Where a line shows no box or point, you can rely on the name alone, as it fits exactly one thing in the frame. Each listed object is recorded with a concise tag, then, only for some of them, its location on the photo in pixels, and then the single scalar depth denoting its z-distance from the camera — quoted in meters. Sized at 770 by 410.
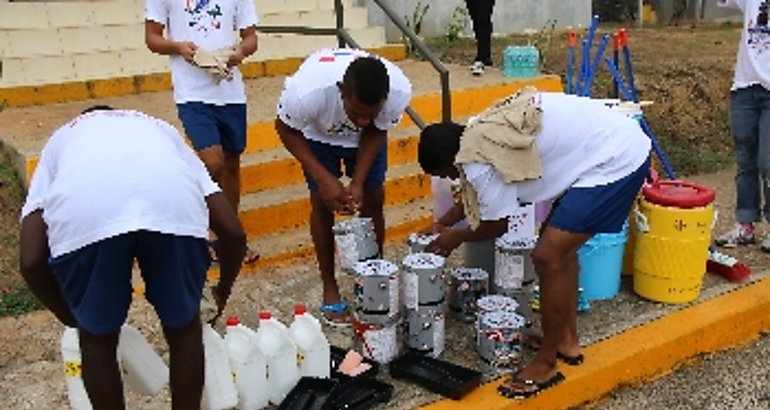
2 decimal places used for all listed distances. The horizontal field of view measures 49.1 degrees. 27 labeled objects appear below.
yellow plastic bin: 4.45
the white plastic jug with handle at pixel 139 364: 3.23
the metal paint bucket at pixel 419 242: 4.23
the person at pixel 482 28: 8.05
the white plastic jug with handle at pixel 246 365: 3.43
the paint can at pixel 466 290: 4.32
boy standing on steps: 4.63
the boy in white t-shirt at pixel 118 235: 2.54
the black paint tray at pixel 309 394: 3.47
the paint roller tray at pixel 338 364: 3.71
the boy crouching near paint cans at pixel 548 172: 3.52
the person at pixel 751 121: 5.07
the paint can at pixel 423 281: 3.86
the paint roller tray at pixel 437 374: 3.66
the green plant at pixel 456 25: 9.85
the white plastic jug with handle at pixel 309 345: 3.61
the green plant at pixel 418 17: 9.85
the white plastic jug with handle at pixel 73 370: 3.24
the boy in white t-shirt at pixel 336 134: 3.87
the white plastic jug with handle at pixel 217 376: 3.33
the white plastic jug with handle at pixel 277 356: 3.52
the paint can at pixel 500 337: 3.80
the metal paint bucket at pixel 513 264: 4.15
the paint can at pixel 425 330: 3.92
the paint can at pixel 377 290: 3.80
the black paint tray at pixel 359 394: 3.49
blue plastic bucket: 4.51
